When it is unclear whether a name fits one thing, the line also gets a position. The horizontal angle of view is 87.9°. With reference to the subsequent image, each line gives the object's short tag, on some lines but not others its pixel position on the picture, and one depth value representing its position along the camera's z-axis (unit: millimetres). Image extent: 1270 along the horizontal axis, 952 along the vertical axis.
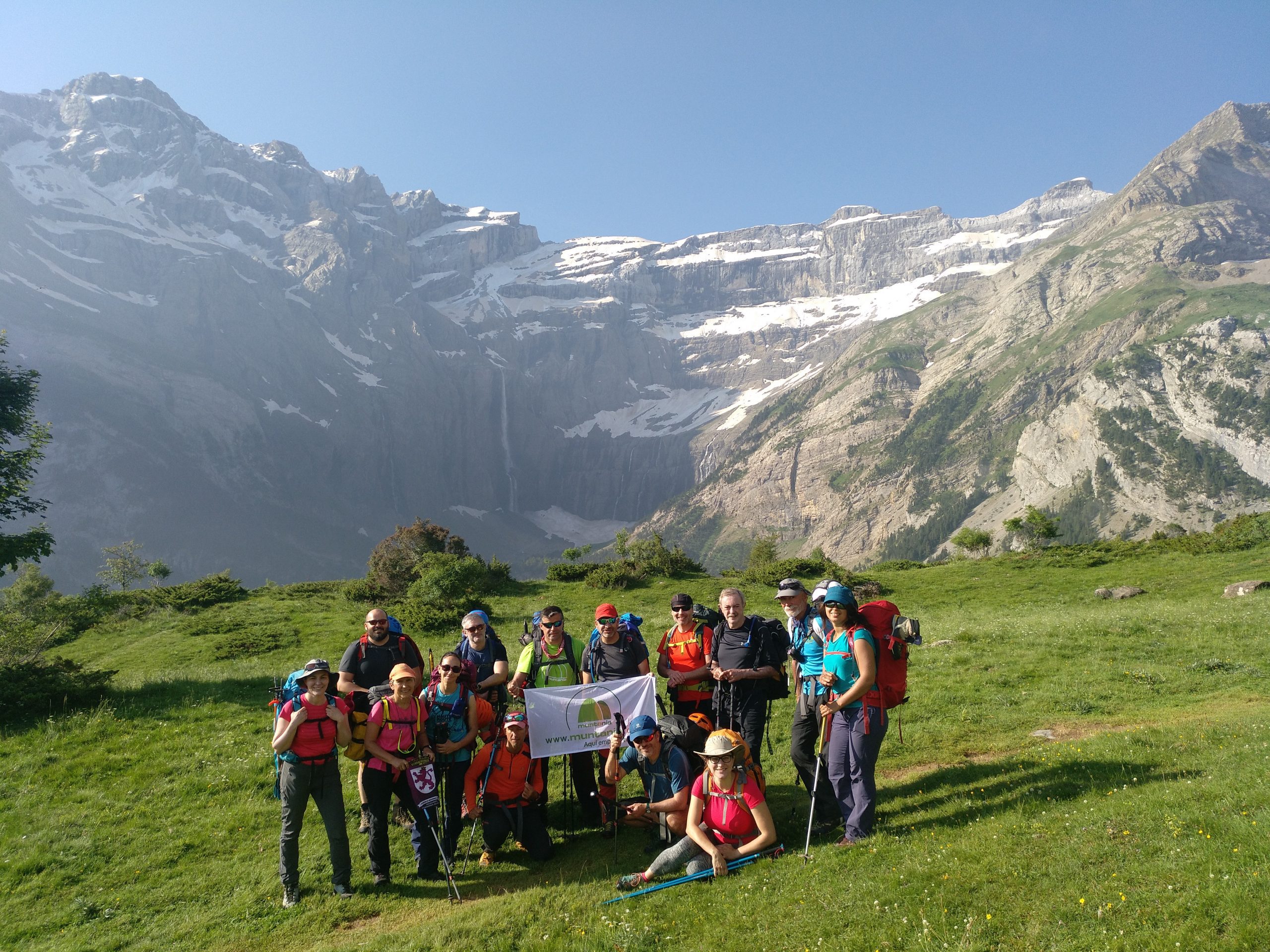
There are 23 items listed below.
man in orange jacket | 9078
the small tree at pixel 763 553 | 45469
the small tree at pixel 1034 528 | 50062
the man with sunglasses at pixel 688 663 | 9789
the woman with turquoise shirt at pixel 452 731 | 9133
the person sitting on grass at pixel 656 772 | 8242
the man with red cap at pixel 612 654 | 10055
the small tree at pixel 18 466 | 18047
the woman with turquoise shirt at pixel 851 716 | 7754
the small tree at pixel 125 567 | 58781
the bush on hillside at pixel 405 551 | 34375
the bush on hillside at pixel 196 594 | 30703
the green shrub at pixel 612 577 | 33406
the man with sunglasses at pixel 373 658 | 10133
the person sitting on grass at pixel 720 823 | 7695
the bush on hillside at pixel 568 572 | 36031
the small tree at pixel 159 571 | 50728
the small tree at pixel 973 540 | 52844
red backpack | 7949
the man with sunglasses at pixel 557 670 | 10055
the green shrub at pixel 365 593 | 32812
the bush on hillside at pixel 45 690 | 14758
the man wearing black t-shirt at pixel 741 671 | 9312
